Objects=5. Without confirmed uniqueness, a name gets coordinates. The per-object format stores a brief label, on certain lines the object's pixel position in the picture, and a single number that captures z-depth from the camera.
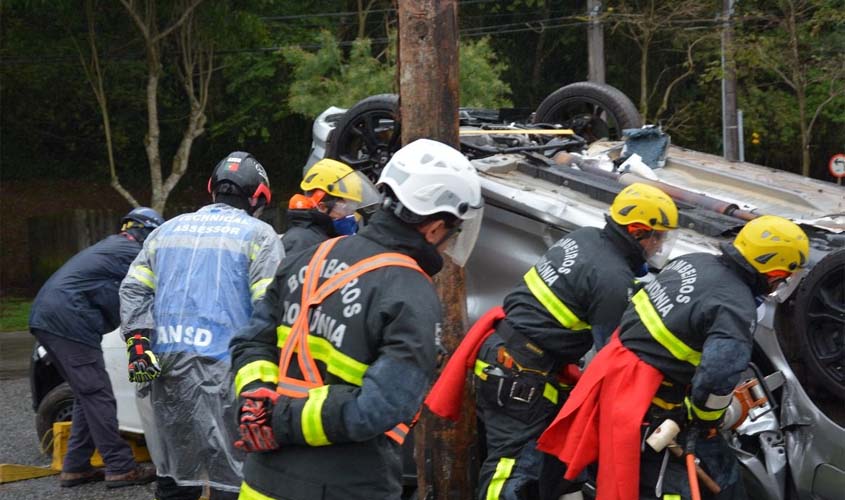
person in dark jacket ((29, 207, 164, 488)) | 6.36
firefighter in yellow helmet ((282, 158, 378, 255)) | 5.50
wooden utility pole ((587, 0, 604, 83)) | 19.56
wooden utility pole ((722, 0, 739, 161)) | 15.99
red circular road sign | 16.95
